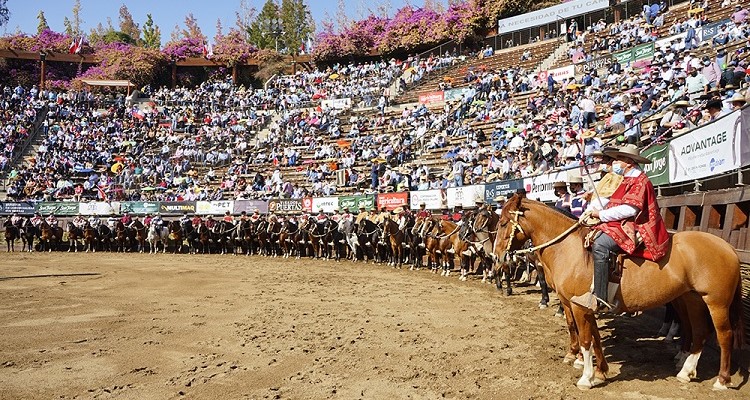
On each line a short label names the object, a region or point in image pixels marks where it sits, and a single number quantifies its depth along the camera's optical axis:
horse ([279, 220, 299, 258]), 25.98
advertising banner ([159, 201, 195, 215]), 33.09
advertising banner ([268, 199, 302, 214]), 29.97
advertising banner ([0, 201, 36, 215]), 35.09
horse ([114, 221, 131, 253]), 29.69
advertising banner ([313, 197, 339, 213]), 28.24
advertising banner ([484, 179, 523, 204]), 18.25
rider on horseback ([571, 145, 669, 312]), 6.44
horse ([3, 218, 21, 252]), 29.62
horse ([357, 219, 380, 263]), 22.48
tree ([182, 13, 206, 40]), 94.81
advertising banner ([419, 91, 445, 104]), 37.25
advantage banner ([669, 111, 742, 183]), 7.91
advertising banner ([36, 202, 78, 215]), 34.91
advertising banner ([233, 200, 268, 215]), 30.89
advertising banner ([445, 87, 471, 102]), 35.88
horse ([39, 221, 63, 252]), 30.00
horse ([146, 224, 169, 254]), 28.91
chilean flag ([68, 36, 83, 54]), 56.70
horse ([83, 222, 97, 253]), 30.00
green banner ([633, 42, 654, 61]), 25.75
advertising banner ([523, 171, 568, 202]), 15.41
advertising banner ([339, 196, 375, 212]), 26.70
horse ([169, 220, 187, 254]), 28.77
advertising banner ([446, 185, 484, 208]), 20.60
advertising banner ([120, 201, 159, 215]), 33.86
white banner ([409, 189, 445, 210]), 23.16
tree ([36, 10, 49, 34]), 94.92
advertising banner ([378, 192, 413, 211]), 25.16
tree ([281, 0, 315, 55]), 71.12
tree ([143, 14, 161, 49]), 90.75
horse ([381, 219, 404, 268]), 21.19
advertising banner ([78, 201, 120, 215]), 34.53
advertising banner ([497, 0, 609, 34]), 38.72
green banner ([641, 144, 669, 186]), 10.26
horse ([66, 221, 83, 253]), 30.19
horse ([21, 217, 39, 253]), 29.73
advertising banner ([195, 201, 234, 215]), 32.28
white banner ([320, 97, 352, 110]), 41.64
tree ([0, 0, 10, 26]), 52.94
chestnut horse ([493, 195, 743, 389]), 6.32
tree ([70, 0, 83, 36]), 106.72
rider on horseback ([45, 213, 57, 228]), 30.65
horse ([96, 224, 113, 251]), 30.19
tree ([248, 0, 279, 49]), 74.00
